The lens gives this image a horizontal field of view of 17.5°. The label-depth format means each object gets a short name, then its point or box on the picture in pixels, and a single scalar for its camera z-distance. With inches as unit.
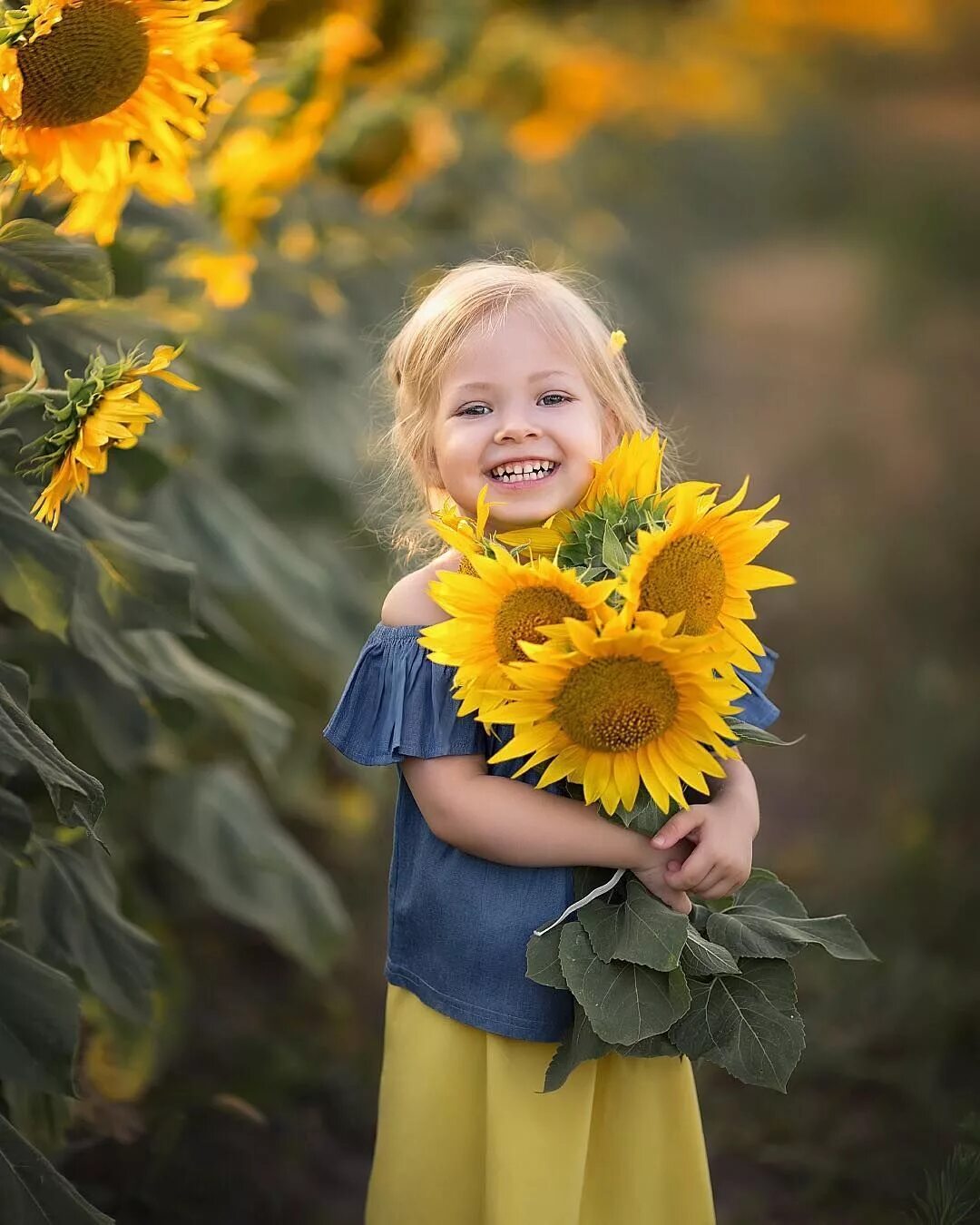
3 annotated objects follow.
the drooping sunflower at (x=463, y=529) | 73.9
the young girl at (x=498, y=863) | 76.5
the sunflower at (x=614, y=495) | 75.4
